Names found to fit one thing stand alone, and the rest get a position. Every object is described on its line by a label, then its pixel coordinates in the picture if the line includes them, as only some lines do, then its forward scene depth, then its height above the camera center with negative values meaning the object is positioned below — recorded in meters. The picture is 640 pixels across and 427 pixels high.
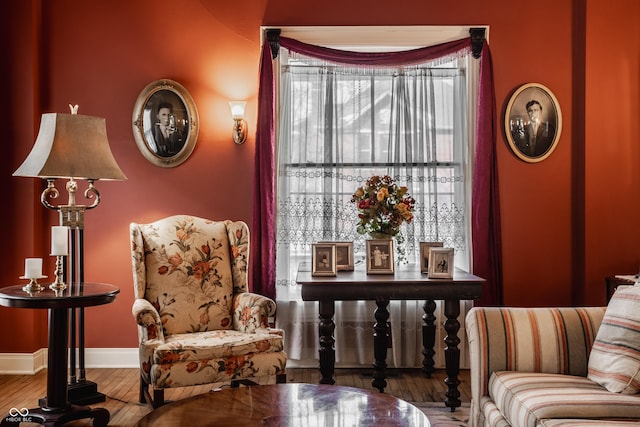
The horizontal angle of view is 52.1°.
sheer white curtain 4.76 +0.43
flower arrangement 3.99 +0.05
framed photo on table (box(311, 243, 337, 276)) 3.89 -0.26
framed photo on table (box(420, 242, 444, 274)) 4.08 -0.23
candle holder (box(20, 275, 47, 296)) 3.43 -0.39
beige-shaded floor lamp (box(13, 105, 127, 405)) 3.54 +0.28
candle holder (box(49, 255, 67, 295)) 3.48 -0.37
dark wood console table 3.70 -0.44
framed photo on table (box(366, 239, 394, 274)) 3.97 -0.25
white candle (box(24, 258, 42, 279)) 3.43 -0.29
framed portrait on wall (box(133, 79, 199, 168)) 4.70 +0.67
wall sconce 4.64 +0.67
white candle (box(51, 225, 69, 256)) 3.53 -0.14
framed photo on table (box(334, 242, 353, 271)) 4.18 -0.25
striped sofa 2.60 -0.62
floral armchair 3.42 -0.56
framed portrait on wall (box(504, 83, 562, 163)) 4.73 +0.69
